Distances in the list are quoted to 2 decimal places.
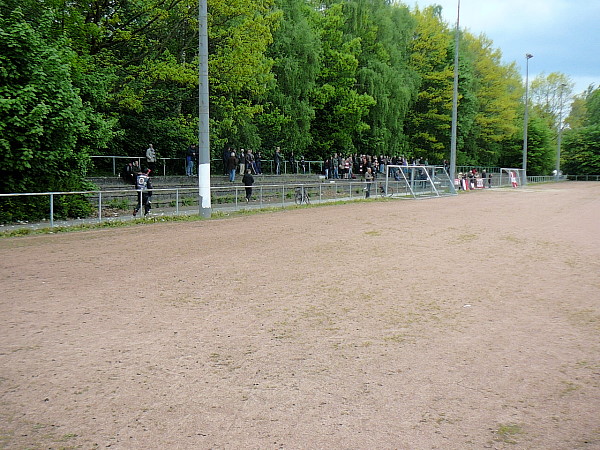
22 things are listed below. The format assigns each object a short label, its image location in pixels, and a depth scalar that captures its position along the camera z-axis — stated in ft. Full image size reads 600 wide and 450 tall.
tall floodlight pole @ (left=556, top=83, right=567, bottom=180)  258.82
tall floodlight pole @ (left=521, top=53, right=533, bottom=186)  191.21
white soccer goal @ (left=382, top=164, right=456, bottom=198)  122.01
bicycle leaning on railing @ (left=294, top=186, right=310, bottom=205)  91.37
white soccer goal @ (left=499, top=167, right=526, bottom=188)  198.70
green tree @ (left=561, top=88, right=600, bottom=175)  287.69
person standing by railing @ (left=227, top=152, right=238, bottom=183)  98.02
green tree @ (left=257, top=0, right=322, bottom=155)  121.39
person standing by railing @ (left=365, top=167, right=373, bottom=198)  111.65
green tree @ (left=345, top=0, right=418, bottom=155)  154.61
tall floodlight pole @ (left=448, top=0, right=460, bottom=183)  130.00
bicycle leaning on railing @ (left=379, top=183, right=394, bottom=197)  118.40
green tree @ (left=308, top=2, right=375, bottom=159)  144.25
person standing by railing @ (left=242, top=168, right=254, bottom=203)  86.58
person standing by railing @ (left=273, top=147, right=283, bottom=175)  119.32
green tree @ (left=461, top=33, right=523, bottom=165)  216.74
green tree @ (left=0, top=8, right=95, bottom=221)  54.08
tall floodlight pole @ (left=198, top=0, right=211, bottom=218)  64.08
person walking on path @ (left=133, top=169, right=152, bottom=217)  64.28
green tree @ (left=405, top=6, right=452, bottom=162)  189.98
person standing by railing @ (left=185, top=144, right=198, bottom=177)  97.86
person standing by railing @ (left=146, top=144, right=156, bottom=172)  89.10
